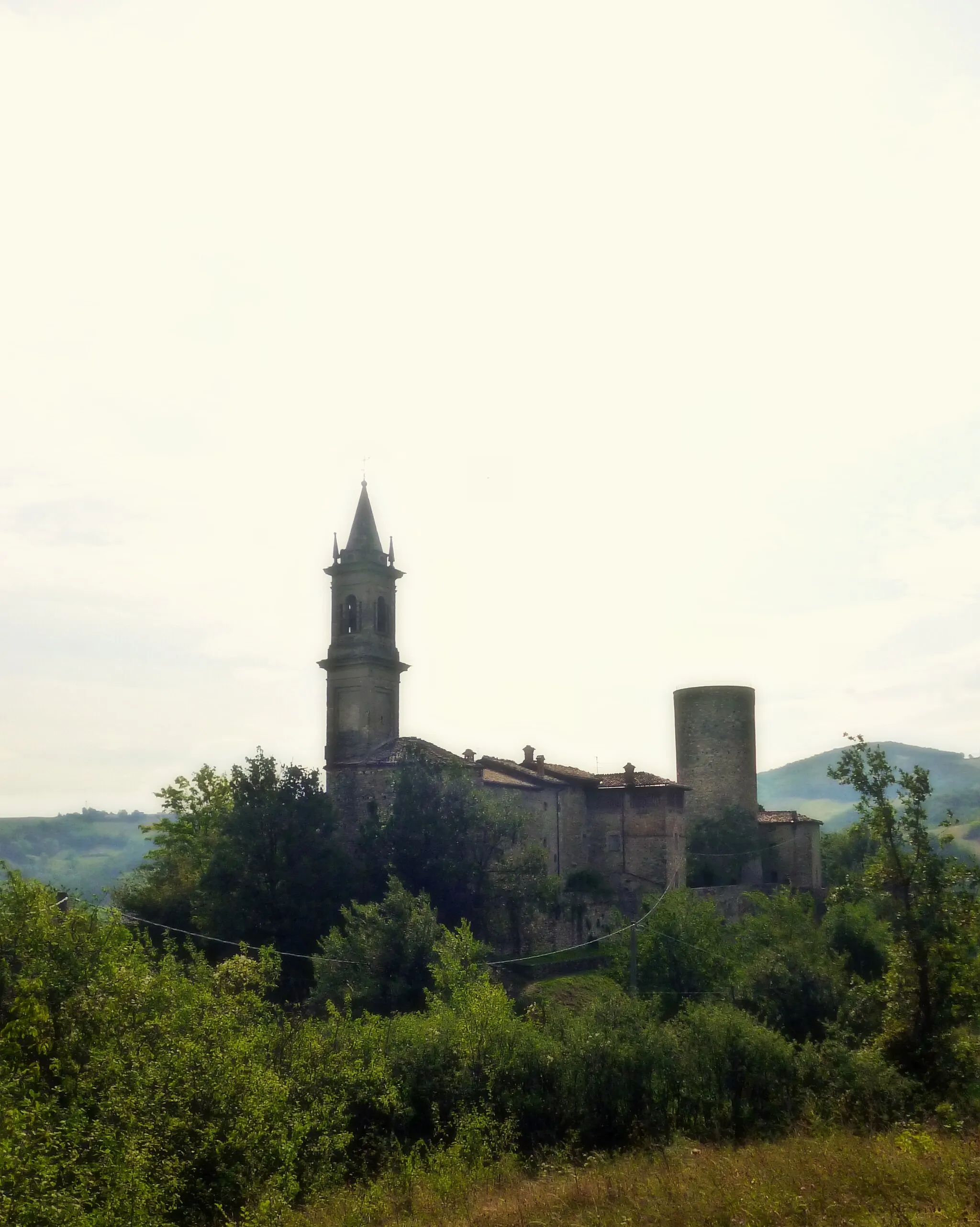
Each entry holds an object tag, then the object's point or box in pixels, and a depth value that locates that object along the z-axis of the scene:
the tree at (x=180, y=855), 43.31
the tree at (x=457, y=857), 40.06
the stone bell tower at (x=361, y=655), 52.22
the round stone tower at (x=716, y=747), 60.78
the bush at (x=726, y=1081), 24.19
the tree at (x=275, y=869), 38.75
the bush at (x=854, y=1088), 23.89
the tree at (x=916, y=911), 26.08
